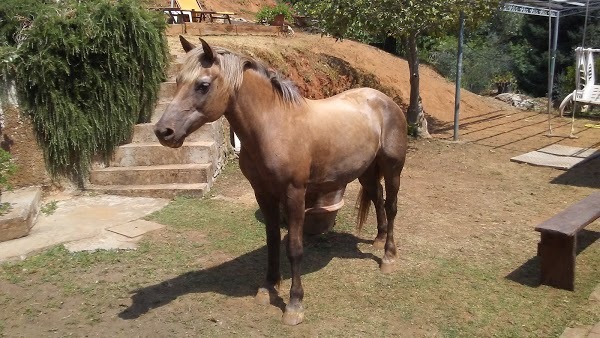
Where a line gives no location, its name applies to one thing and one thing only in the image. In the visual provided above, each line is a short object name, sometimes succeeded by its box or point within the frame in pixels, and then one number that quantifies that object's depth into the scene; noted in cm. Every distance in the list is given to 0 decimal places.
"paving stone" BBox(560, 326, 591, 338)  336
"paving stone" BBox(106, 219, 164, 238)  510
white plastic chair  924
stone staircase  631
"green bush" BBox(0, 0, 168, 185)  593
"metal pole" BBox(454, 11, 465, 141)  948
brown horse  306
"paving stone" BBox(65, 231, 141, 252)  474
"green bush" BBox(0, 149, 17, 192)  518
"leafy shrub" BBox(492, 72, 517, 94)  1745
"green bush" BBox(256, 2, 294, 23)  1691
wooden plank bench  394
